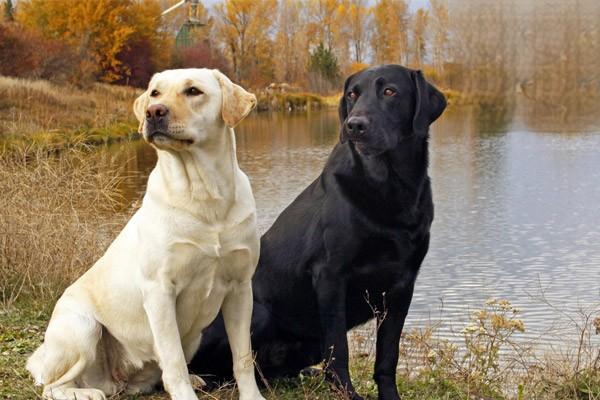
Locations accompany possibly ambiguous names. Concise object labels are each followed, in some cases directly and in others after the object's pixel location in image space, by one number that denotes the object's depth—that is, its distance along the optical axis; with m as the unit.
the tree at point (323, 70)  68.19
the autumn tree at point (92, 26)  42.28
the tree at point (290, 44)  71.69
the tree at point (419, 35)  58.00
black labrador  4.08
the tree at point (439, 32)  43.02
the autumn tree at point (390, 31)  65.81
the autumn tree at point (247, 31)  72.19
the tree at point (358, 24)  71.94
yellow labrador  3.70
